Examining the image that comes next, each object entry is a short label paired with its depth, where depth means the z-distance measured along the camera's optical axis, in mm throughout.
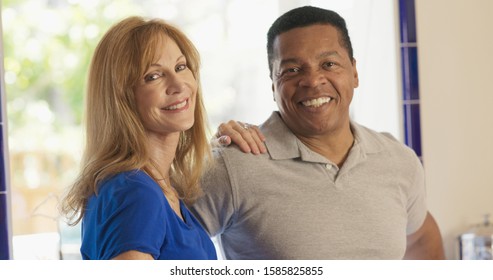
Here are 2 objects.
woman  3242
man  3510
